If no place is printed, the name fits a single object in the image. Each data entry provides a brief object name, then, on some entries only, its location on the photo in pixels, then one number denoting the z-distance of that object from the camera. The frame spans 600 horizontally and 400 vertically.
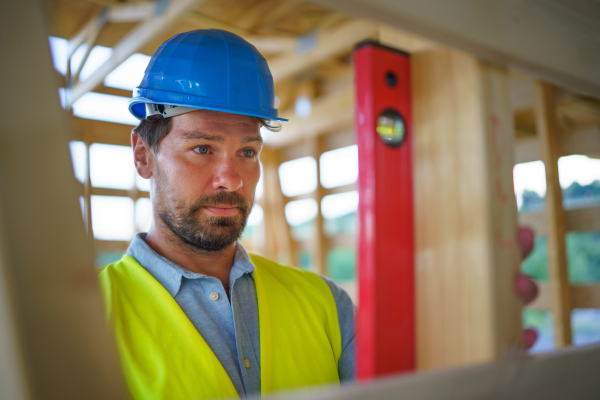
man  1.14
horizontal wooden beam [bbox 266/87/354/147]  4.74
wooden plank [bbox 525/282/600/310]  2.71
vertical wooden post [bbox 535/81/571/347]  2.72
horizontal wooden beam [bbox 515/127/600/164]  2.61
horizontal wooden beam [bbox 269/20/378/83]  3.96
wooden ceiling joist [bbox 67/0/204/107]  3.30
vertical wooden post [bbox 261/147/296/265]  6.20
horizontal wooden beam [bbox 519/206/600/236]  2.72
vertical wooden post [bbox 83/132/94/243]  4.91
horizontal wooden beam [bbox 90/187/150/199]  5.41
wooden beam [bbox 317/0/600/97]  0.43
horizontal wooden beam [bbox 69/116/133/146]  5.07
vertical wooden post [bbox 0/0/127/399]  0.27
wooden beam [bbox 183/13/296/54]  4.26
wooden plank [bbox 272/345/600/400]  0.37
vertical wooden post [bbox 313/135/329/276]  5.47
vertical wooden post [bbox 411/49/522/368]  0.51
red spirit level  0.50
